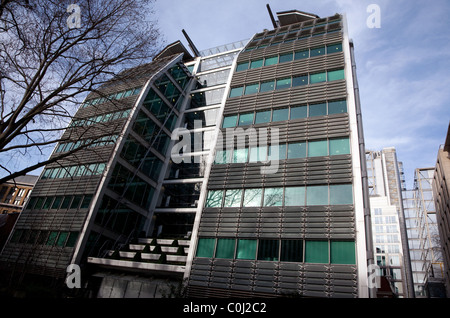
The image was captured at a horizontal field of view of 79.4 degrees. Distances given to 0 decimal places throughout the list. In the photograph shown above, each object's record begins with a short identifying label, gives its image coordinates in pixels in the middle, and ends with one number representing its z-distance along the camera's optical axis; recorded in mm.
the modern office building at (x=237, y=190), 15758
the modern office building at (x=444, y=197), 36938
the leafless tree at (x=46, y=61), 9516
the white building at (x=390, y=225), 79688
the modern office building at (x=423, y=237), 73688
